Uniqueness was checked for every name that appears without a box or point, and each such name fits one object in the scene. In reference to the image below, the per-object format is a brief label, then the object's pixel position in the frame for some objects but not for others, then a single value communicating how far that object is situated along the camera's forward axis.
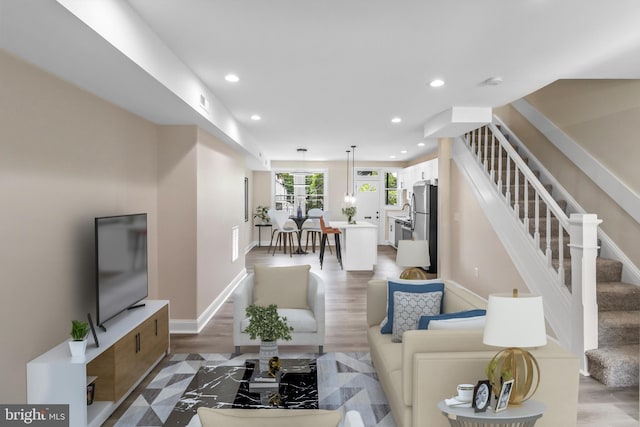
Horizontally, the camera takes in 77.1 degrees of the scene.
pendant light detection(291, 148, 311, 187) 11.70
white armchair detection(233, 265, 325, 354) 3.72
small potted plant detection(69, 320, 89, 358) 2.43
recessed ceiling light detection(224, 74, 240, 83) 3.72
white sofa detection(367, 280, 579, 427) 1.98
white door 11.97
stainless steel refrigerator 7.53
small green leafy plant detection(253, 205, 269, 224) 11.52
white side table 1.73
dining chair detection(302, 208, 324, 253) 10.40
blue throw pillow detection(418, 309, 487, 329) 2.41
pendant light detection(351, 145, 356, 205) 11.66
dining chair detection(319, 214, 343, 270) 8.59
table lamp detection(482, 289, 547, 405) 1.79
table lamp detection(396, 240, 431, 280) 3.82
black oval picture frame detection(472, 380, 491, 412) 1.76
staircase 3.20
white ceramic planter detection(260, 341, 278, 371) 2.55
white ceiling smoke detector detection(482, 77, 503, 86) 3.82
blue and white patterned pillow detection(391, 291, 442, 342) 3.00
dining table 10.12
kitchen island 7.98
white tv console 2.38
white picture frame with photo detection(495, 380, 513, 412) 1.77
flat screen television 2.88
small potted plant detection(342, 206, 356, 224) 8.41
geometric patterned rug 2.74
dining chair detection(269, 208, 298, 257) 9.77
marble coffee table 2.20
